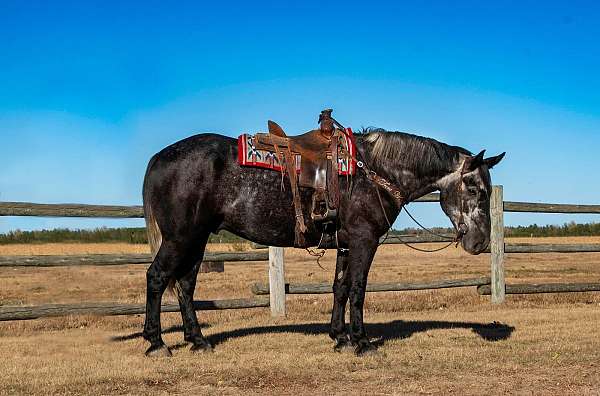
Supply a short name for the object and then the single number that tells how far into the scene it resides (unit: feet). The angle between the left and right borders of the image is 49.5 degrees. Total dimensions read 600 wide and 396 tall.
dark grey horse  21.26
